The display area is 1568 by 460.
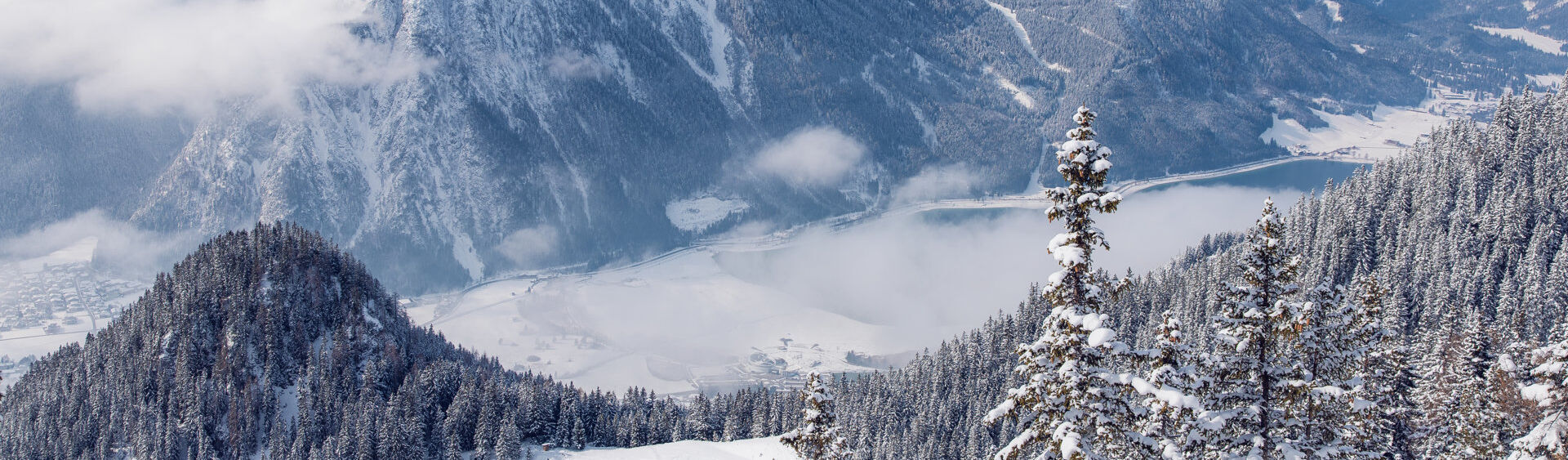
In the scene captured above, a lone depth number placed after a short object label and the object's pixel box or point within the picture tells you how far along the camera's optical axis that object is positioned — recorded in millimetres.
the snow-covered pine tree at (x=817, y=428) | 54219
